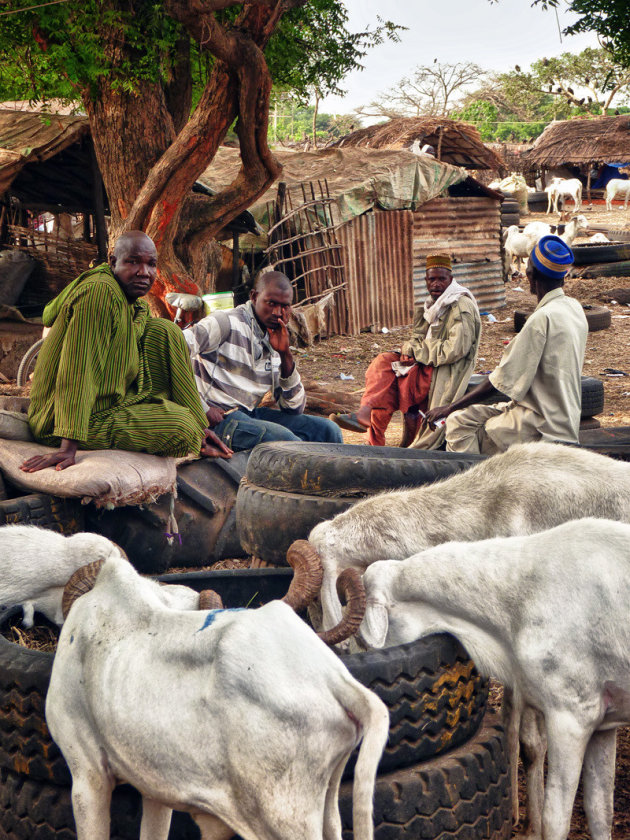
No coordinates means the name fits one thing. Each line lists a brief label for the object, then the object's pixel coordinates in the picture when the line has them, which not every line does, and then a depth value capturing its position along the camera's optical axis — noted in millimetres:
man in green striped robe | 4645
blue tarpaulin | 31970
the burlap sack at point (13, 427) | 4859
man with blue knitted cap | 4902
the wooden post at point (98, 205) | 12078
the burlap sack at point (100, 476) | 4520
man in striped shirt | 5793
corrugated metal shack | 14742
